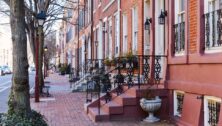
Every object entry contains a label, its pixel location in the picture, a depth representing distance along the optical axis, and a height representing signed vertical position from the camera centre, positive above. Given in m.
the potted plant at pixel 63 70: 59.94 -1.09
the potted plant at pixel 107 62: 17.83 +0.00
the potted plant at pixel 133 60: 14.52 +0.06
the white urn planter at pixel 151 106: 11.98 -1.21
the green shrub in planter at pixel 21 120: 8.17 -1.09
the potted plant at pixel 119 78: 14.23 -0.52
